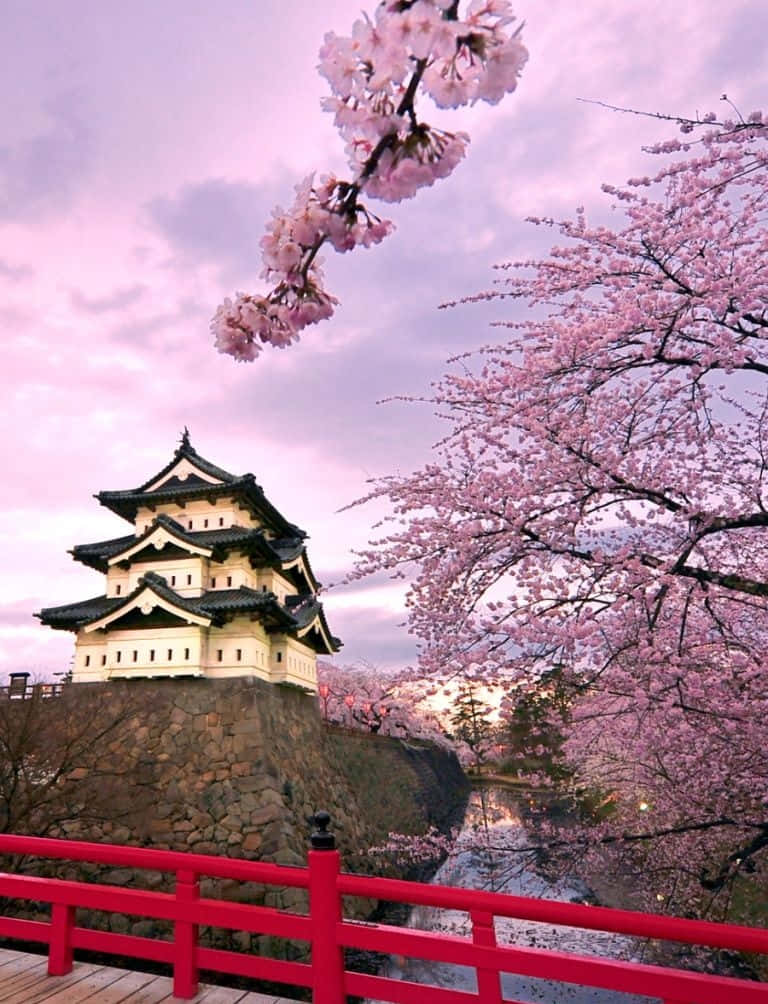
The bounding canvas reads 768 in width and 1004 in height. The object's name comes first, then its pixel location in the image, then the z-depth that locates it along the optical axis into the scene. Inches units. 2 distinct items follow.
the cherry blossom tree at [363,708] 1268.5
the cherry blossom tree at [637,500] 209.0
